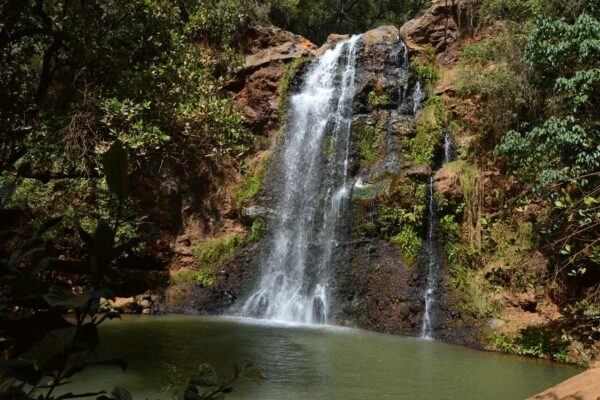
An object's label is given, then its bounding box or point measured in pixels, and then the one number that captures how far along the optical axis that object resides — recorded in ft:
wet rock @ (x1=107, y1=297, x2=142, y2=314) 41.98
